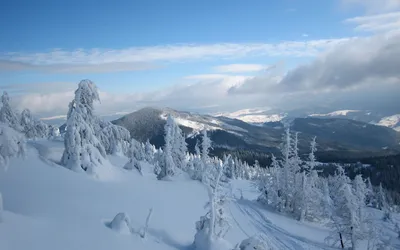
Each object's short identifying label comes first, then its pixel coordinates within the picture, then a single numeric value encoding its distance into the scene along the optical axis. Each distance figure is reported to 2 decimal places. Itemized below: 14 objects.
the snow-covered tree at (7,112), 36.38
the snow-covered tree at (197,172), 55.44
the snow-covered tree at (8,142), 14.57
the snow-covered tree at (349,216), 37.84
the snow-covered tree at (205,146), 62.98
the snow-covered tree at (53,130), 69.40
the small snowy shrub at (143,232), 20.80
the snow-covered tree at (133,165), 43.31
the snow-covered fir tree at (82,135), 31.17
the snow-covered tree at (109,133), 39.47
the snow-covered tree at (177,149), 57.34
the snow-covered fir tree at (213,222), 22.57
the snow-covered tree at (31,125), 41.41
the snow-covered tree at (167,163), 48.47
